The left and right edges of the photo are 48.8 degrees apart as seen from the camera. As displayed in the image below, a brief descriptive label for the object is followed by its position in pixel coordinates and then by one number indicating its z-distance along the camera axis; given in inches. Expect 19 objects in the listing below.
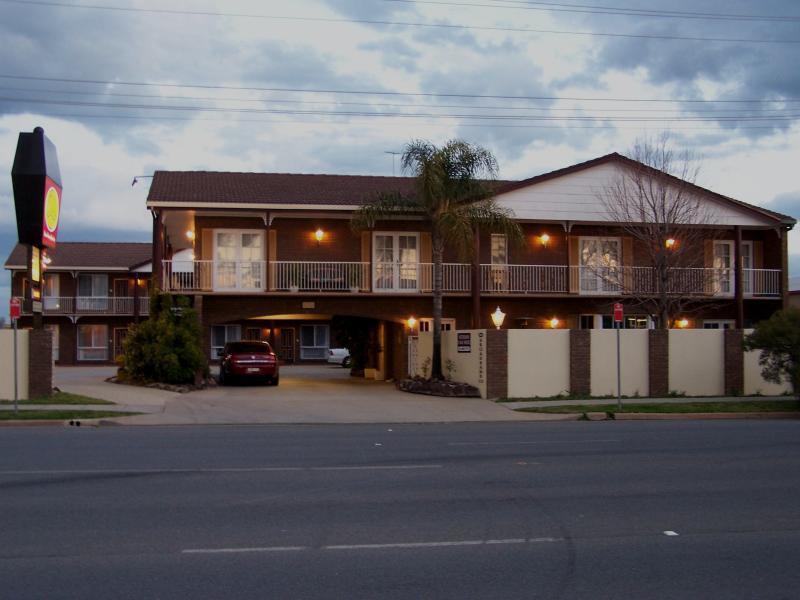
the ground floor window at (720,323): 1318.9
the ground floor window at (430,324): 1221.1
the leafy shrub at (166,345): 1051.3
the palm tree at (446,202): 981.2
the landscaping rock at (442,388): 974.4
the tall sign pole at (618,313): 829.7
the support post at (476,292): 1146.6
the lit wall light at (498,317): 1145.4
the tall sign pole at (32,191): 879.7
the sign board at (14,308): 767.1
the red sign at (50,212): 889.5
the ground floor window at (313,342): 2065.7
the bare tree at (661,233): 1121.4
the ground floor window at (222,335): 2017.7
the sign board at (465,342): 991.6
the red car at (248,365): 1157.7
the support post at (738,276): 1208.8
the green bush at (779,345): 878.4
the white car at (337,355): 1975.9
